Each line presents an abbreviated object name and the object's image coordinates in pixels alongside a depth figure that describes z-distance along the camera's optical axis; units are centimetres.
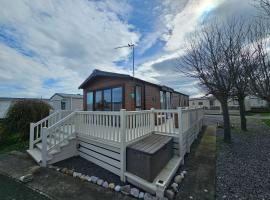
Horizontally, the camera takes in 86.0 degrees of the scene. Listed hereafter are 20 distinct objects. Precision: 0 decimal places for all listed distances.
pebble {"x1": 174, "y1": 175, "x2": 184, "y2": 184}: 357
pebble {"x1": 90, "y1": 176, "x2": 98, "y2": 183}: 376
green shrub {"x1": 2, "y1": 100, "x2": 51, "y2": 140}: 784
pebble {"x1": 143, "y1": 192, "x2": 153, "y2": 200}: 302
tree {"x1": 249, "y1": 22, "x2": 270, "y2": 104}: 454
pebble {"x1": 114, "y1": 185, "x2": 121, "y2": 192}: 336
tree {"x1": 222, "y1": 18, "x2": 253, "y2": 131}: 640
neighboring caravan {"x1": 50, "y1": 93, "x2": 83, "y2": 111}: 1948
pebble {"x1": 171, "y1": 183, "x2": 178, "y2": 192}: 324
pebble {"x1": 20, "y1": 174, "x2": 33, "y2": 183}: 372
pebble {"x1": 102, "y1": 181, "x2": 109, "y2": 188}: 355
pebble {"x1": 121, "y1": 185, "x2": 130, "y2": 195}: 326
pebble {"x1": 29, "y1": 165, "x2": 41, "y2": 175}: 421
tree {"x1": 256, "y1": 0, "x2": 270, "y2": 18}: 392
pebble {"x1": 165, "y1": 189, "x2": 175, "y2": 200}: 301
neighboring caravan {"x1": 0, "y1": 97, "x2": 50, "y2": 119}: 2079
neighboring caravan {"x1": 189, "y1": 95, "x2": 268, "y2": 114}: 3177
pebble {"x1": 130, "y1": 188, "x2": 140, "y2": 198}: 318
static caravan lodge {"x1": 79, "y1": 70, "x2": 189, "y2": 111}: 831
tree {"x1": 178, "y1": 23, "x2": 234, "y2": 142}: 701
